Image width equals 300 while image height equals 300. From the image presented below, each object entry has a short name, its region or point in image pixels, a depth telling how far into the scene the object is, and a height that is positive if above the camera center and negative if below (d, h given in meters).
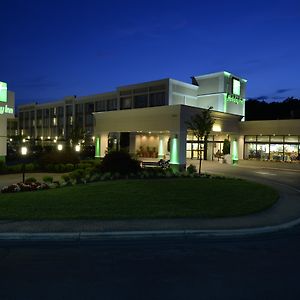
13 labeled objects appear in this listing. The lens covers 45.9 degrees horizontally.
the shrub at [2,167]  24.22 -1.53
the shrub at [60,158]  27.40 -0.98
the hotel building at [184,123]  31.35 +2.47
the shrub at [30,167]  25.98 -1.63
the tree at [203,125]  25.38 +1.60
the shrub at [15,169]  24.59 -1.68
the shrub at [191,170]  22.93 -1.49
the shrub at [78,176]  17.94 -1.64
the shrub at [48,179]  17.50 -1.70
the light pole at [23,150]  17.16 -0.27
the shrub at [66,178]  18.10 -1.70
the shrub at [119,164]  20.58 -1.04
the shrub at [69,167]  26.58 -1.61
